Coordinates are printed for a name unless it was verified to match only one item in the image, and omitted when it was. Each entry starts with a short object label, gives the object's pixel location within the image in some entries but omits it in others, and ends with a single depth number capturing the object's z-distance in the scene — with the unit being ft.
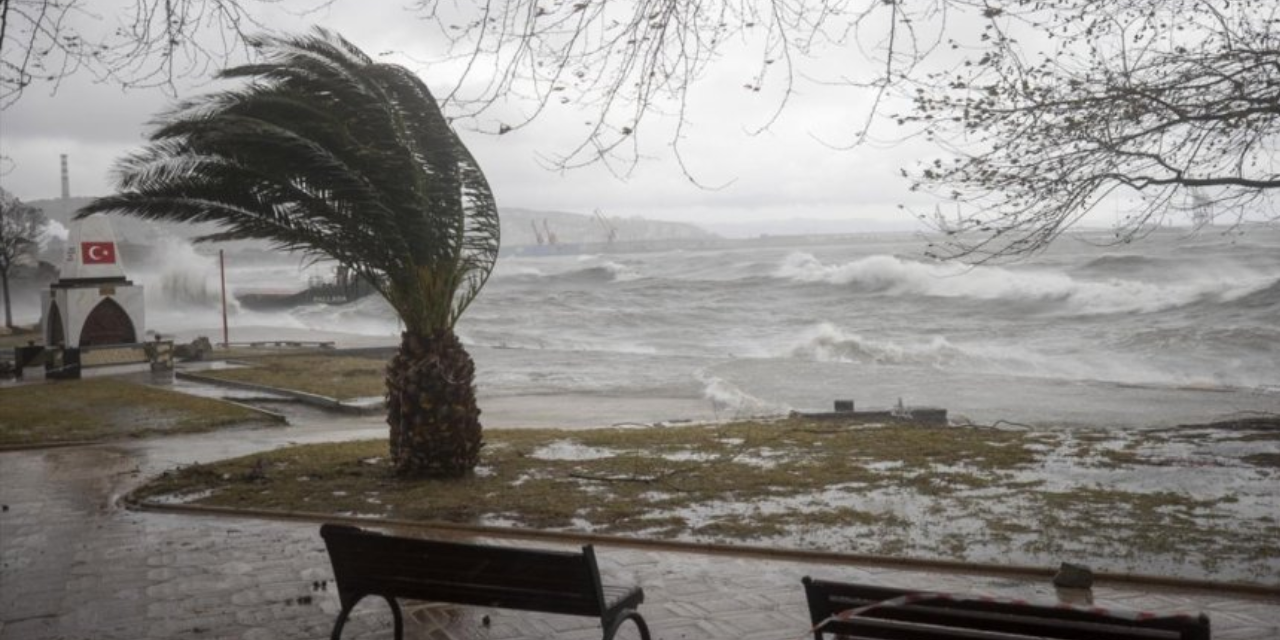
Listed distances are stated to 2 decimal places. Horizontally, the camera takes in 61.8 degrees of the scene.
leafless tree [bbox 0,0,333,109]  18.37
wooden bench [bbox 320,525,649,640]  13.44
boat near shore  189.94
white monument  78.59
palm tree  29.84
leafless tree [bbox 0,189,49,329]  132.36
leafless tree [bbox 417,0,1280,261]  25.98
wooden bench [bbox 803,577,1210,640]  9.93
